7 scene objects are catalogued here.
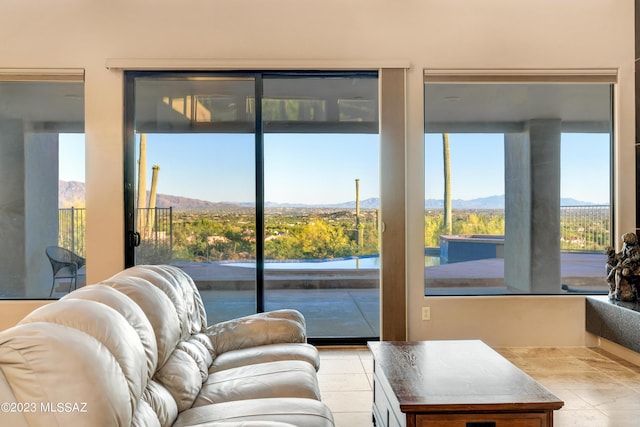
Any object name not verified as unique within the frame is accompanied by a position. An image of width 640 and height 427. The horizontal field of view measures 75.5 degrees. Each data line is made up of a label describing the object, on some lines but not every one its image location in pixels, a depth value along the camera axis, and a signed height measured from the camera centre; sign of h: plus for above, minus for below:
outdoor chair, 3.90 -0.47
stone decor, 3.44 -0.48
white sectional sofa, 0.97 -0.48
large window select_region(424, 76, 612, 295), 3.92 +0.28
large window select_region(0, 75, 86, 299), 3.85 +0.25
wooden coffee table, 1.61 -0.74
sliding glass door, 3.79 +0.29
